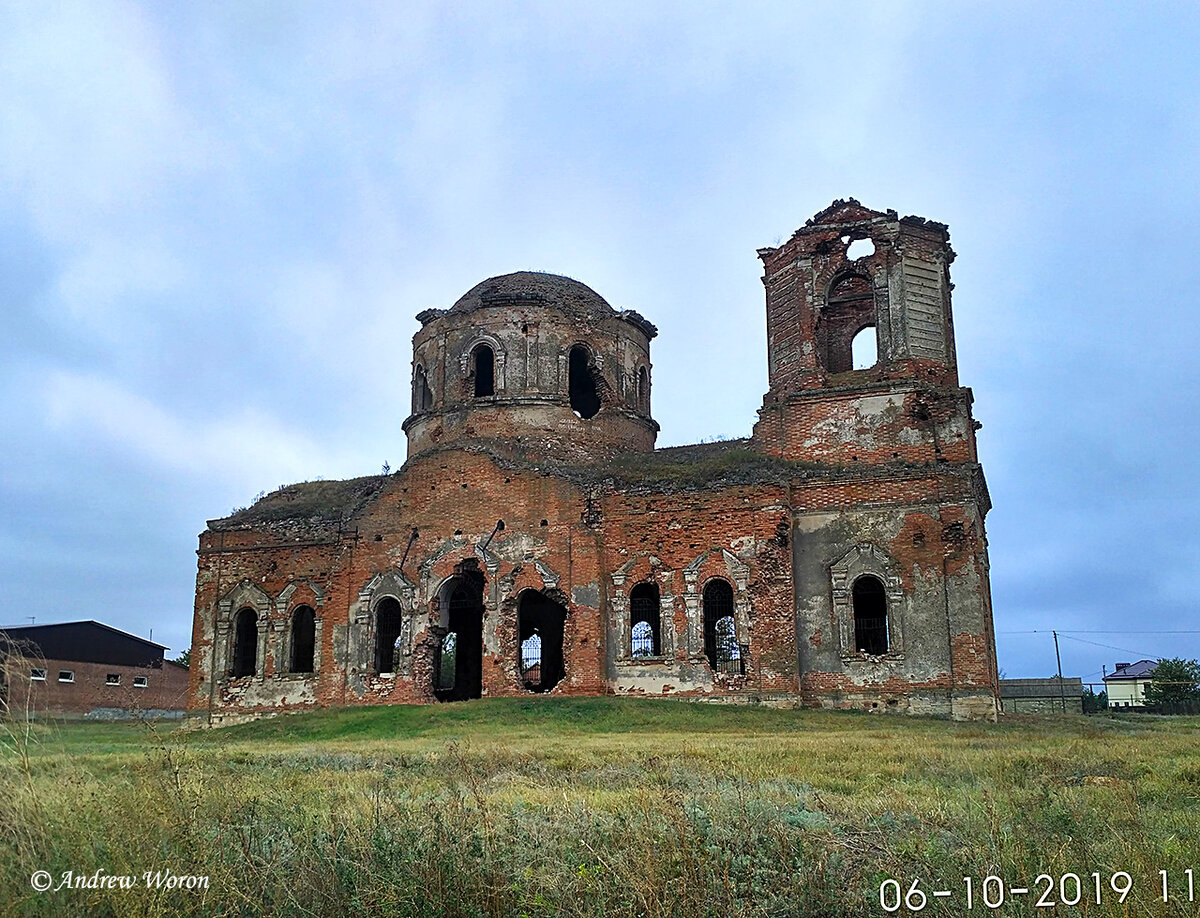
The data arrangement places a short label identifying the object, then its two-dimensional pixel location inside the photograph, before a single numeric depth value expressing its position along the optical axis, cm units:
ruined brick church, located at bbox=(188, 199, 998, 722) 2092
